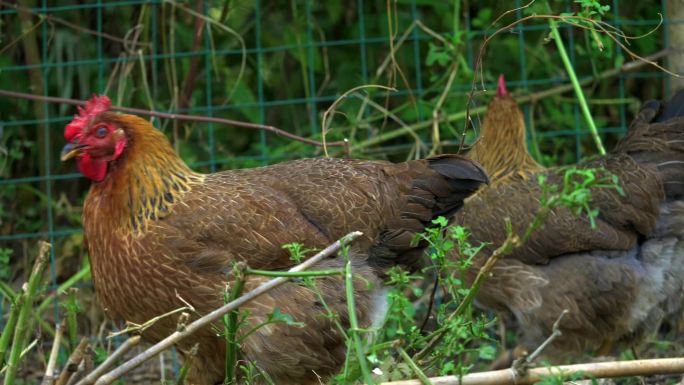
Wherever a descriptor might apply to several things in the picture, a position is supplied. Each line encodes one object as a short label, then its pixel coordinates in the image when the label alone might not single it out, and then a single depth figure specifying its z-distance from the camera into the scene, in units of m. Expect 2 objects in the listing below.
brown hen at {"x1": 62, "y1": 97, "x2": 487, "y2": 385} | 6.84
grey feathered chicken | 8.88
